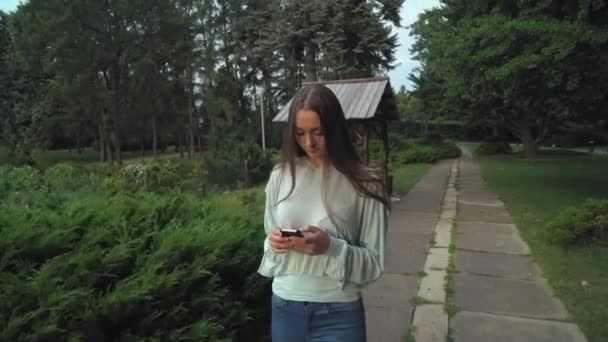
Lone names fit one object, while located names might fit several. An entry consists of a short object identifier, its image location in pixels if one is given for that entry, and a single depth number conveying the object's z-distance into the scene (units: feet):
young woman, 5.30
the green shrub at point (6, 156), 62.26
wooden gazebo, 28.07
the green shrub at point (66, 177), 30.28
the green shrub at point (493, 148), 92.48
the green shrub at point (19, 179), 22.50
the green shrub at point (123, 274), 5.90
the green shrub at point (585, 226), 19.42
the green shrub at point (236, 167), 45.60
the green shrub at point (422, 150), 73.82
